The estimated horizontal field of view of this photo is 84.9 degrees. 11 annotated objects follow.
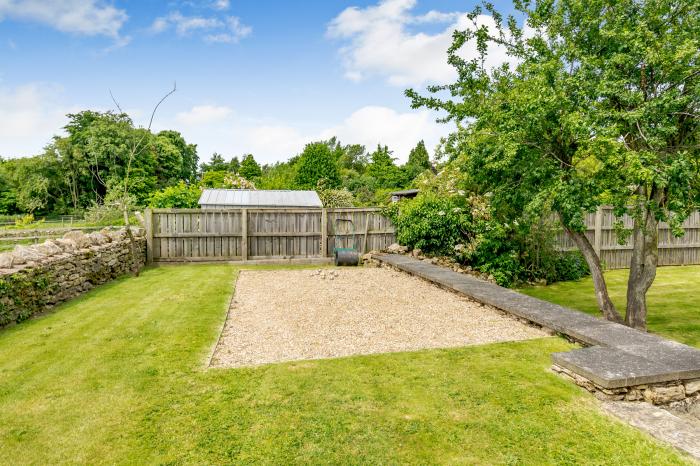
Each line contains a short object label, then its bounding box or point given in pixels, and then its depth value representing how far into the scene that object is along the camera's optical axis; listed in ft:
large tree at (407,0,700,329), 17.24
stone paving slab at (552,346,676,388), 12.78
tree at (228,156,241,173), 236.71
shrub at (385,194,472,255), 40.19
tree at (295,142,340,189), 145.48
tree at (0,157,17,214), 133.28
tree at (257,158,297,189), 155.08
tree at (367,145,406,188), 153.48
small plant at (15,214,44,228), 80.42
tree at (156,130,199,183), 175.52
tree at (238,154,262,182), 194.89
